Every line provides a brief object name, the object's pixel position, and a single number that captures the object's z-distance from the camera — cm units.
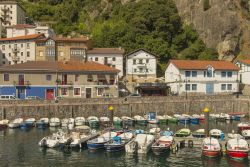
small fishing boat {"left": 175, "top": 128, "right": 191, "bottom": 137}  5684
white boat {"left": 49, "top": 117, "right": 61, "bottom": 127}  6845
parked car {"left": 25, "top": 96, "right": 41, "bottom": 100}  7709
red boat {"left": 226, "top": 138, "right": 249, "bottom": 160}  4712
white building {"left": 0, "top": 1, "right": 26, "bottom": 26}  13124
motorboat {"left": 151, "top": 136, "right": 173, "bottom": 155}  4969
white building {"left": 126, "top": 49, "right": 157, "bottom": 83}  9981
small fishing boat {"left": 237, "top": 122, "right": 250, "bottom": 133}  6524
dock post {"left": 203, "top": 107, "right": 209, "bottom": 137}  5403
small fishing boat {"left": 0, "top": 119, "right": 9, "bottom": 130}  6762
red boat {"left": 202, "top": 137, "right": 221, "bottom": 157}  4803
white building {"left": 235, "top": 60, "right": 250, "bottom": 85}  9700
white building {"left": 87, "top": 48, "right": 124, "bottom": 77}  10000
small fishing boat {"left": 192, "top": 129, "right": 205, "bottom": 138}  5593
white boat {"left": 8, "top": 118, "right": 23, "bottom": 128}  6737
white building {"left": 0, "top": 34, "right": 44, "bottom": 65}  10338
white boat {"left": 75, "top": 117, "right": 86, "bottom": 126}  6856
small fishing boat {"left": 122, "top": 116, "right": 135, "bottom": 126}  7122
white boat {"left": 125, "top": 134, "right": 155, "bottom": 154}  4988
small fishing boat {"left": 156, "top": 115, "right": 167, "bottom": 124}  7338
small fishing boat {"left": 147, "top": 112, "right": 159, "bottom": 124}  7266
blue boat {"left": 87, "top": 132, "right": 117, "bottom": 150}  5144
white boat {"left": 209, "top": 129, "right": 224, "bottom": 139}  5626
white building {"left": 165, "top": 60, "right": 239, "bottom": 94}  9106
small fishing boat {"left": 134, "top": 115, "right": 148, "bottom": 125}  7262
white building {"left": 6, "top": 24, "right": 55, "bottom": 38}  11162
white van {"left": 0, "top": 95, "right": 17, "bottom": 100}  7809
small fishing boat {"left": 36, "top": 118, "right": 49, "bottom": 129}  6775
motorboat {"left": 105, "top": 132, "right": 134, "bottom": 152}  5075
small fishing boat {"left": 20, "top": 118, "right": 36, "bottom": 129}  6756
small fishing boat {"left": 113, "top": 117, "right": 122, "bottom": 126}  7086
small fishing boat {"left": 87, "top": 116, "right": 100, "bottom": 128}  6919
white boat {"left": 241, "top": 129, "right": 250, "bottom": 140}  5678
